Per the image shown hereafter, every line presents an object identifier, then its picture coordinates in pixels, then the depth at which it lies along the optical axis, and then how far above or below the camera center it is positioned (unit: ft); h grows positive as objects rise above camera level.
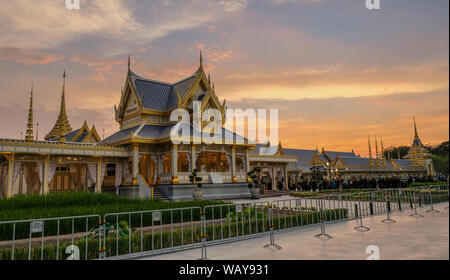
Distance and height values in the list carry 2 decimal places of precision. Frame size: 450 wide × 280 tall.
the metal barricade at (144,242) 24.72 -6.83
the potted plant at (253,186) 89.34 -7.30
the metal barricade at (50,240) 22.98 -6.84
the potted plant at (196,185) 75.25 -5.78
